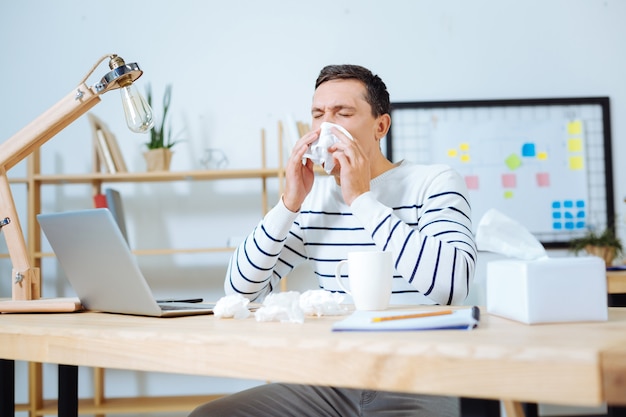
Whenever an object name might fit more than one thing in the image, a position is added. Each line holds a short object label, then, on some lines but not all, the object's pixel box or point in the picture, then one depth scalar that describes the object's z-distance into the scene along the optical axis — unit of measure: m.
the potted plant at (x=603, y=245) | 2.91
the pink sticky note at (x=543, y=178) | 3.11
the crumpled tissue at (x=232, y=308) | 0.94
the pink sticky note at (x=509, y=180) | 3.11
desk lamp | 1.14
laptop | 0.93
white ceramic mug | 1.00
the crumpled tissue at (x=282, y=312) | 0.87
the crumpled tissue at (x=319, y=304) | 0.96
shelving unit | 2.79
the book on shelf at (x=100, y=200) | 2.84
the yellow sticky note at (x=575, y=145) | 3.13
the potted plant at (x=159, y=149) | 2.92
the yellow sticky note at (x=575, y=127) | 3.13
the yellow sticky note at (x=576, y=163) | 3.12
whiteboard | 3.10
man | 1.19
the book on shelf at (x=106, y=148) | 2.87
